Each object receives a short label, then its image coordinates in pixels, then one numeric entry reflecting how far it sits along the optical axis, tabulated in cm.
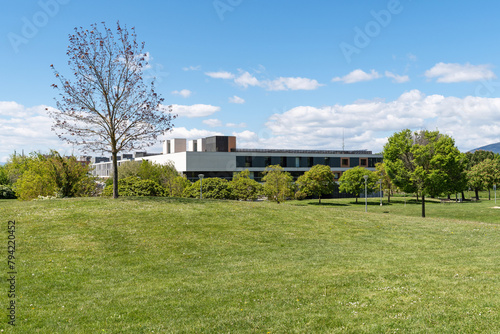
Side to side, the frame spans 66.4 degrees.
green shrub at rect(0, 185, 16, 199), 5731
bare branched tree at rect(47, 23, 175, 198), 3184
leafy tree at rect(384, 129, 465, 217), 4350
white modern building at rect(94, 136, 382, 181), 10125
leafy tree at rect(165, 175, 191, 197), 6981
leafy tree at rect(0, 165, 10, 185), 7778
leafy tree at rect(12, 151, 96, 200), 4138
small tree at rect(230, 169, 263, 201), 6494
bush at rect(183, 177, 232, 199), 5575
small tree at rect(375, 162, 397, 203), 9425
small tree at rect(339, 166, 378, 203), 8894
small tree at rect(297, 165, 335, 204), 8404
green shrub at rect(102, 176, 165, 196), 4369
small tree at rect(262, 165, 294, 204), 7331
